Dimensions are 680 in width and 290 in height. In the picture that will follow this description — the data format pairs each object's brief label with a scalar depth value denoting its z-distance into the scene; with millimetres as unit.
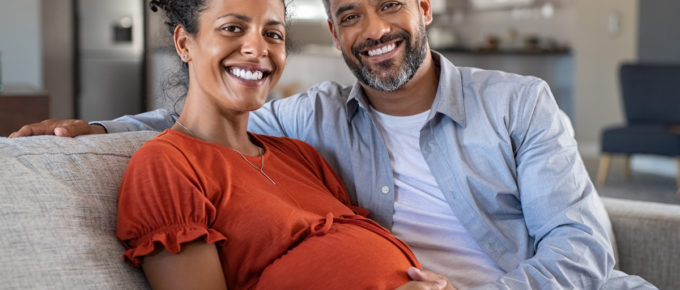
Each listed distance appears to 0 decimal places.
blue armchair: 5770
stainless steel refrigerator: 6480
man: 1593
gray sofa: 1141
